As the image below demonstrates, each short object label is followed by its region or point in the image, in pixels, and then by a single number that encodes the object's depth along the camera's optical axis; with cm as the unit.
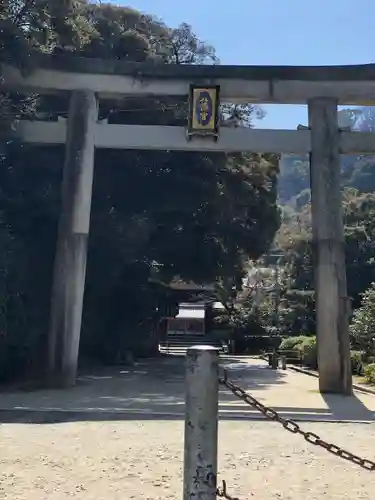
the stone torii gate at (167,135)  1290
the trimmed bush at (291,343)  2471
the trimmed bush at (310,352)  2125
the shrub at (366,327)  1802
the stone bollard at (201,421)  340
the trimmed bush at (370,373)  1540
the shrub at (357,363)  1800
